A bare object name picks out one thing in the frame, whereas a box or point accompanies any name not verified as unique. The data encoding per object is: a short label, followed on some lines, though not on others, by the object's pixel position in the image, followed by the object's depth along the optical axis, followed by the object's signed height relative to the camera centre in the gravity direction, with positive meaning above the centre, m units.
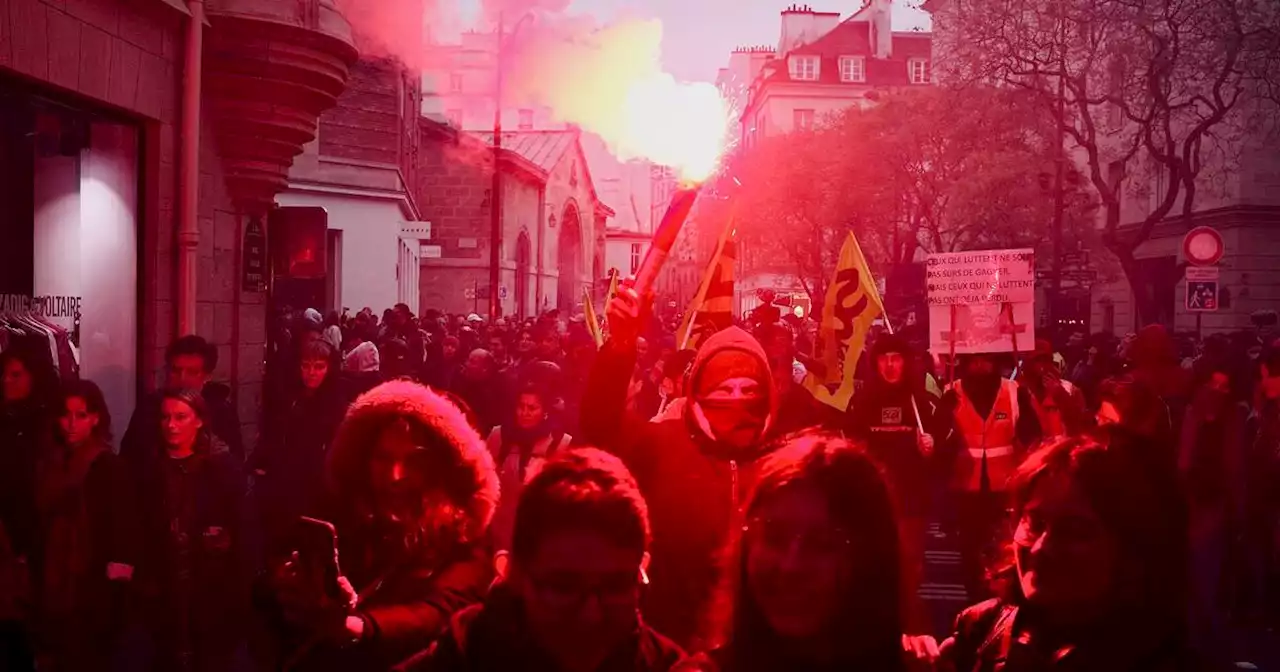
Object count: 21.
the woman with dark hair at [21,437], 5.90 -0.68
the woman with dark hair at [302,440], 6.88 -0.81
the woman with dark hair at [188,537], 5.89 -1.10
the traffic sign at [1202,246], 14.83 +0.76
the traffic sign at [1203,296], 15.03 +0.20
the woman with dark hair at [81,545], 5.75 -1.13
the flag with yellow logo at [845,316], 10.96 -0.08
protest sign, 11.57 +0.06
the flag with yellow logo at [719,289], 9.30 +0.11
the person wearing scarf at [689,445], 4.32 -0.50
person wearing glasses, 2.53 -0.58
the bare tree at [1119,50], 23.25 +5.03
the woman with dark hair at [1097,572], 2.61 -0.54
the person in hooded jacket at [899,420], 7.92 -0.71
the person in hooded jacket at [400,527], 2.93 -0.62
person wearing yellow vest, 7.90 -0.90
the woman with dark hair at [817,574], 2.51 -0.53
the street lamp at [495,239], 26.65 +1.28
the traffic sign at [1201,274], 14.93 +0.45
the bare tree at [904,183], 31.81 +3.71
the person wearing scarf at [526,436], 6.72 -0.72
